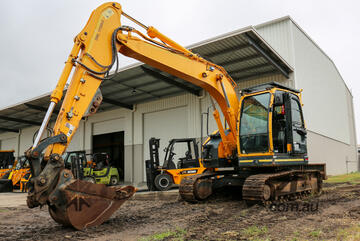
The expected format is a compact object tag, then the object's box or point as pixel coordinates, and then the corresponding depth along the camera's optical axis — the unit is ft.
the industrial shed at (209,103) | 50.06
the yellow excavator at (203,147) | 16.44
